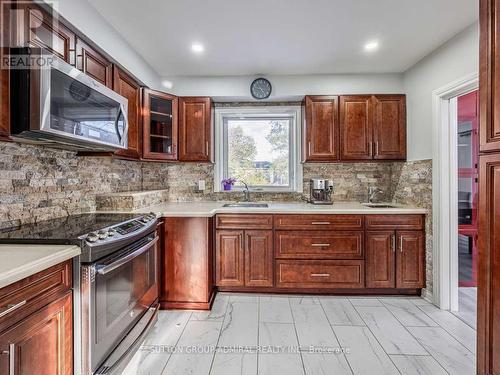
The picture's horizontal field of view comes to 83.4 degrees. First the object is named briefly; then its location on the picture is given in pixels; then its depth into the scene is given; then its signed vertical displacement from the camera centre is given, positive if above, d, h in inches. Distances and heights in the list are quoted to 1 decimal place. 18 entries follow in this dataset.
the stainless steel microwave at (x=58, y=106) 51.6 +17.1
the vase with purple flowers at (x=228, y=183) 137.0 +2.0
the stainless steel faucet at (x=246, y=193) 136.1 -2.9
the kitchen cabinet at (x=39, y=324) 38.5 -21.2
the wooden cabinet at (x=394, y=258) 110.4 -27.9
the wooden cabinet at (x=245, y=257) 112.3 -28.0
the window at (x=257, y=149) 139.2 +19.1
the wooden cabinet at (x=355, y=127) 123.1 +26.4
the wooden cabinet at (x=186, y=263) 100.6 -27.3
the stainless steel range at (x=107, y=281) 54.2 -21.5
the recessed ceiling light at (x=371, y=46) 97.6 +50.4
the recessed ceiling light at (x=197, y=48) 98.7 +50.1
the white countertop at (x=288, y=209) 104.0 -8.7
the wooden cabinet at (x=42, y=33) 47.4 +31.3
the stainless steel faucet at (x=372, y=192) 133.6 -2.3
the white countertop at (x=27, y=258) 38.6 -11.3
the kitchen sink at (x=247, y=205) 125.9 -8.2
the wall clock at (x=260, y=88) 126.5 +44.8
